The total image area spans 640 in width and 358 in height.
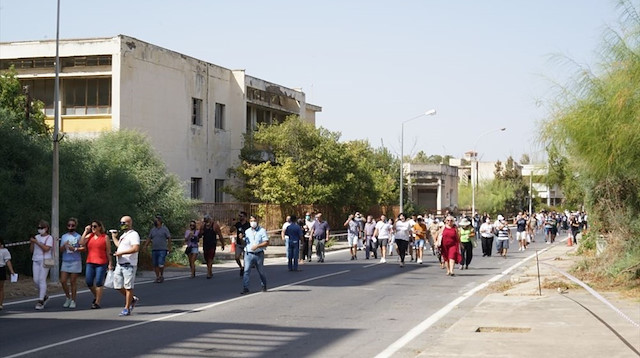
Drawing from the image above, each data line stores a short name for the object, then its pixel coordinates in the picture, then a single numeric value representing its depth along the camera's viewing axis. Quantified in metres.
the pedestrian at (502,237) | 36.62
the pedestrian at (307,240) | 32.56
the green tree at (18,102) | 35.94
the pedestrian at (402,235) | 28.75
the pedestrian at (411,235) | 31.67
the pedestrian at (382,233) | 32.45
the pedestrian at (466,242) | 28.28
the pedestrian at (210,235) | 25.61
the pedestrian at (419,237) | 30.83
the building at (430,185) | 84.88
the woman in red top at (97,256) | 16.52
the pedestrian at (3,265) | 16.38
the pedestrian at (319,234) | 31.91
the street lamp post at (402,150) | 51.88
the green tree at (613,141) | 17.03
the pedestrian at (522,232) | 42.66
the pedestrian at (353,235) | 34.69
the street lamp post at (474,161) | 84.70
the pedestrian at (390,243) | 33.93
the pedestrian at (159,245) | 23.63
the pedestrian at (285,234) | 27.36
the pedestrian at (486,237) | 35.53
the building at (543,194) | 110.06
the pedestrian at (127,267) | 15.60
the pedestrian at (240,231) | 26.05
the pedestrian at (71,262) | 16.75
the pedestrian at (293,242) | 27.08
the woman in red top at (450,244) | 25.20
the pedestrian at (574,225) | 44.47
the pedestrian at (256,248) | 19.80
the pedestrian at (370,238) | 33.88
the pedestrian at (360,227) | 36.60
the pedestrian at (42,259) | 16.89
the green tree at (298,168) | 49.06
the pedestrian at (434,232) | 35.08
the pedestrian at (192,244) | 25.78
